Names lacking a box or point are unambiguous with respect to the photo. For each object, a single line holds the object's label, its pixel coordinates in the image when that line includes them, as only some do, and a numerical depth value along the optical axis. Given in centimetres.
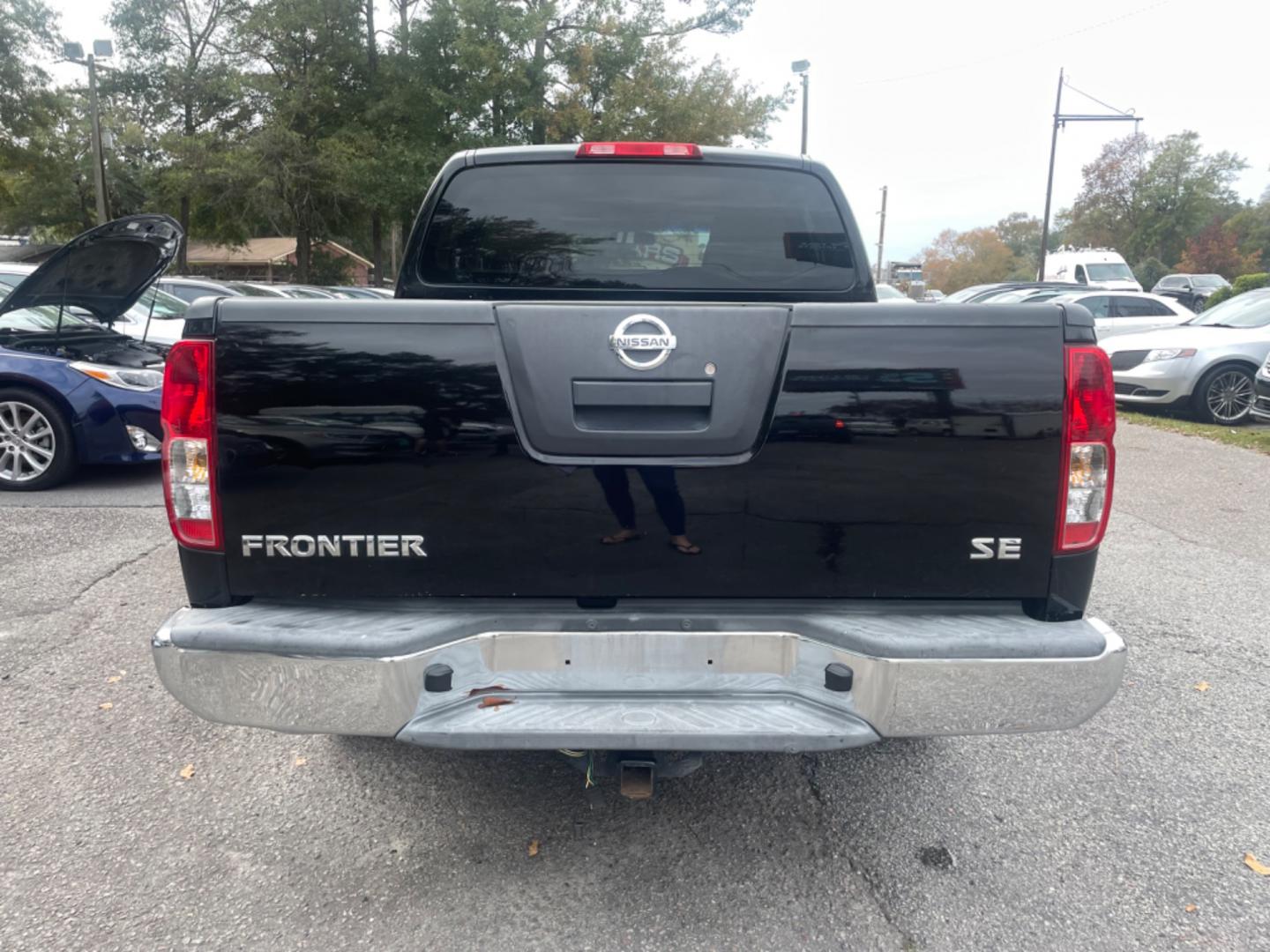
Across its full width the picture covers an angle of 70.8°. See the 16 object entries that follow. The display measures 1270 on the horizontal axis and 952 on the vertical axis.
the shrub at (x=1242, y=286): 2807
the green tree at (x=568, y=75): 2592
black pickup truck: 209
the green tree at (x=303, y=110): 2672
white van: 2497
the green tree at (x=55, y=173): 3070
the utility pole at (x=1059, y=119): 2765
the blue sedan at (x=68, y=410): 646
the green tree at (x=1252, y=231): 6328
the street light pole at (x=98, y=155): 2216
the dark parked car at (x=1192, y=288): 3240
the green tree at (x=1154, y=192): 6125
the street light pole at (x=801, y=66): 2655
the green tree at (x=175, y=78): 2942
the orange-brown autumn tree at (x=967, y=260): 9931
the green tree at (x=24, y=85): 2858
